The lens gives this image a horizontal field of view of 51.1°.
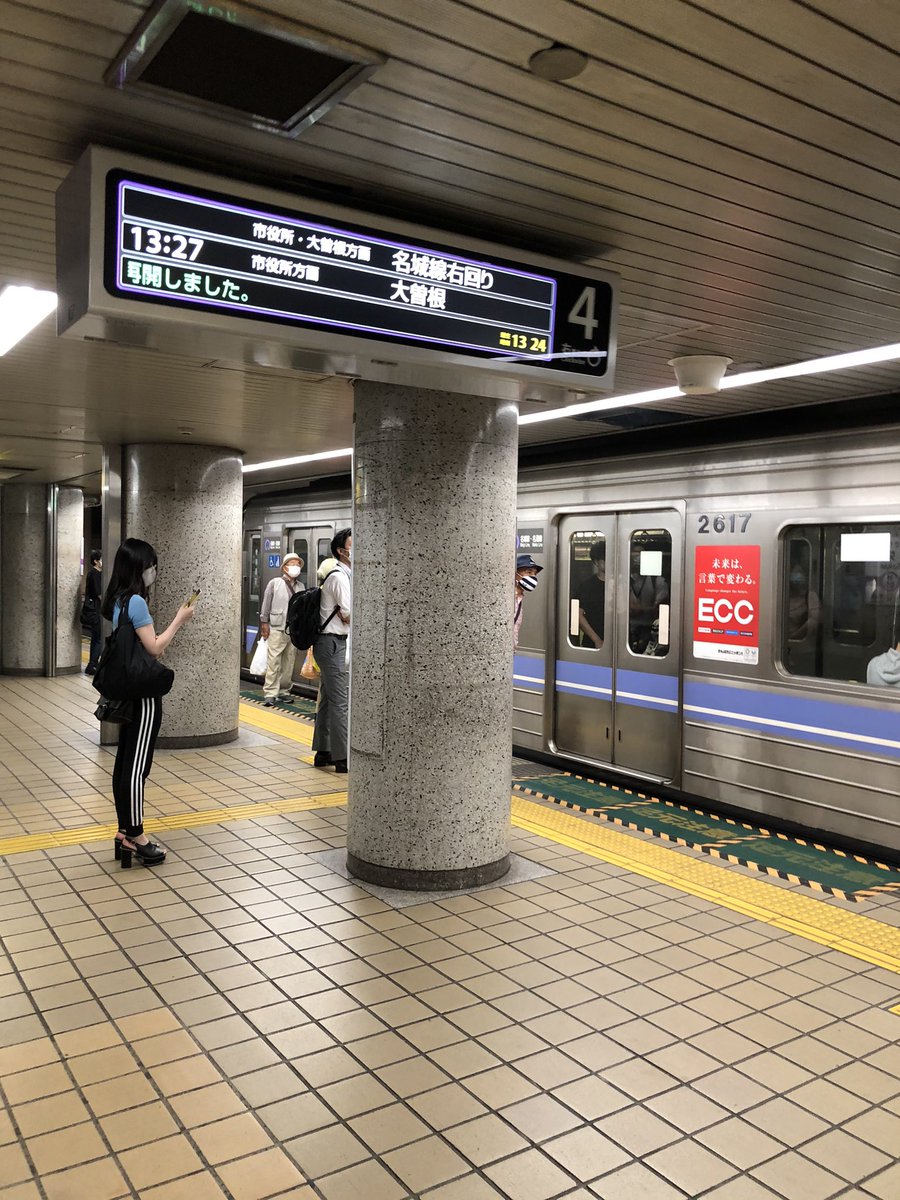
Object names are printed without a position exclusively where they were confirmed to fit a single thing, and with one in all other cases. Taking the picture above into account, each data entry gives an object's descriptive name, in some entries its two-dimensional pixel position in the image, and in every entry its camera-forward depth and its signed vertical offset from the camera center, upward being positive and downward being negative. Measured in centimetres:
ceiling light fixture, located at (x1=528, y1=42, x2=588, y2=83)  237 +133
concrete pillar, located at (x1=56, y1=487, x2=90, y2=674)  1459 -6
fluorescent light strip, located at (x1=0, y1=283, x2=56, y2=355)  447 +132
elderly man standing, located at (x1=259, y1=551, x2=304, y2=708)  1116 -65
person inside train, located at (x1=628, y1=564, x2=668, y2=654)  746 -17
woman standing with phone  508 -77
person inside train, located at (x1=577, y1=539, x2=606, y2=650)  799 -16
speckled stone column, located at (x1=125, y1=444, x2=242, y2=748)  864 +12
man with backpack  759 -48
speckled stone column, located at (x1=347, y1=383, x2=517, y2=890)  492 -26
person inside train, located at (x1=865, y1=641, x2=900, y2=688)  579 -52
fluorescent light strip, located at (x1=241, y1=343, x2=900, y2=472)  517 +127
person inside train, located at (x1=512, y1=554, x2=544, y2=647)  784 +5
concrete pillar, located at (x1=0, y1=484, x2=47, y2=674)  1436 -8
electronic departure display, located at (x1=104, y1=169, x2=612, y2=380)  277 +100
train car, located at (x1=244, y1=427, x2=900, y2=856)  593 -31
